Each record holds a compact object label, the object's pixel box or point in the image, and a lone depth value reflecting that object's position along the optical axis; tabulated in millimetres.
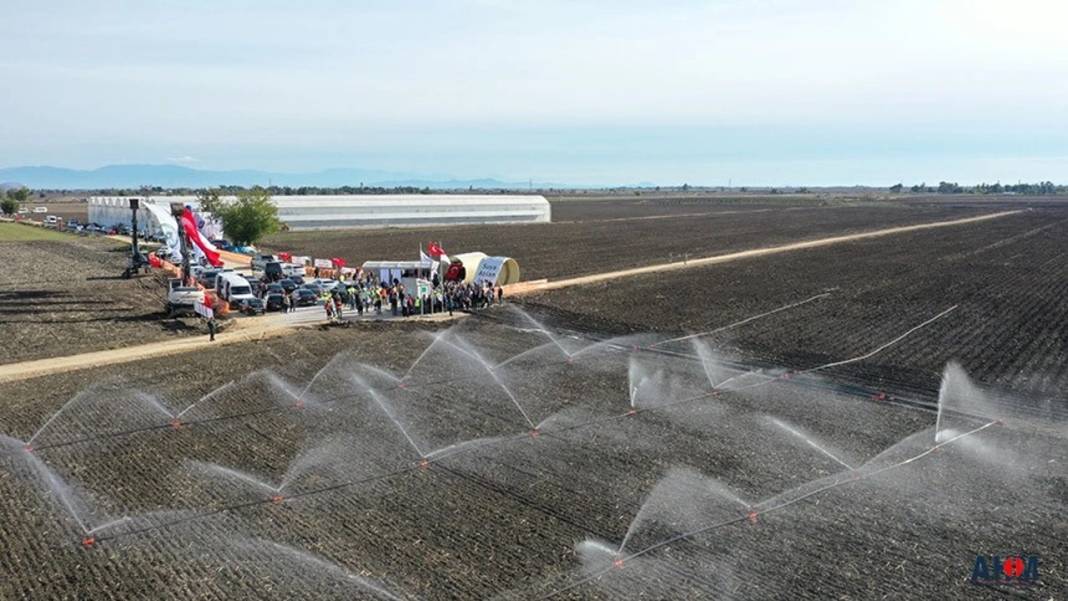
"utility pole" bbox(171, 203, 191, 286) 44281
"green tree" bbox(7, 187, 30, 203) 194875
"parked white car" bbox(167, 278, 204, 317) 41812
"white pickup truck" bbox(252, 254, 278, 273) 58938
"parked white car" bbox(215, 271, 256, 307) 43969
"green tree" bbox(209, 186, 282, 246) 74688
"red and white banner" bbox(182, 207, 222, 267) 44219
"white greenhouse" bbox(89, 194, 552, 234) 111312
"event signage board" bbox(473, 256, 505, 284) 50812
